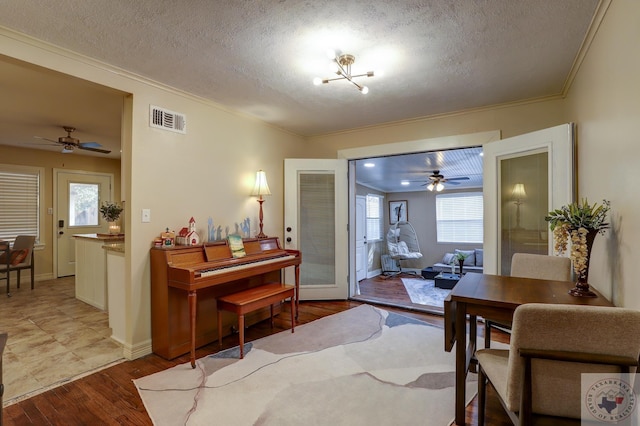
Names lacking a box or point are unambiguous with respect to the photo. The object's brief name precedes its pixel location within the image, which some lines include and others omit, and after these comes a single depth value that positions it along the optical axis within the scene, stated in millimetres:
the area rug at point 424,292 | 4925
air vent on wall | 2805
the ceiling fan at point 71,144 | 4293
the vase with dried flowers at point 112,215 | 4375
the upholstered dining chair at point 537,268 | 2264
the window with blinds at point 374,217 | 8008
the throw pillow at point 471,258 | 7355
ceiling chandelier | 2398
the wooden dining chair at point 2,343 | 1093
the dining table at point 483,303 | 1674
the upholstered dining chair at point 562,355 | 1135
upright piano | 2547
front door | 5938
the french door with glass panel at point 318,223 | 4371
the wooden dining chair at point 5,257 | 4602
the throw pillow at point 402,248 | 8000
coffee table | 5934
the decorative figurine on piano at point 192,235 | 2883
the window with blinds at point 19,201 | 5352
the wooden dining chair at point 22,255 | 4812
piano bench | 2680
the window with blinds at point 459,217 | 8000
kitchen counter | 3926
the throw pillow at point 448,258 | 7541
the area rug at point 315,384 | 1885
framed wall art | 8867
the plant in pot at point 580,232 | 1771
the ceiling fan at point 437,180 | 6196
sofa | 7008
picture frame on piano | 3140
